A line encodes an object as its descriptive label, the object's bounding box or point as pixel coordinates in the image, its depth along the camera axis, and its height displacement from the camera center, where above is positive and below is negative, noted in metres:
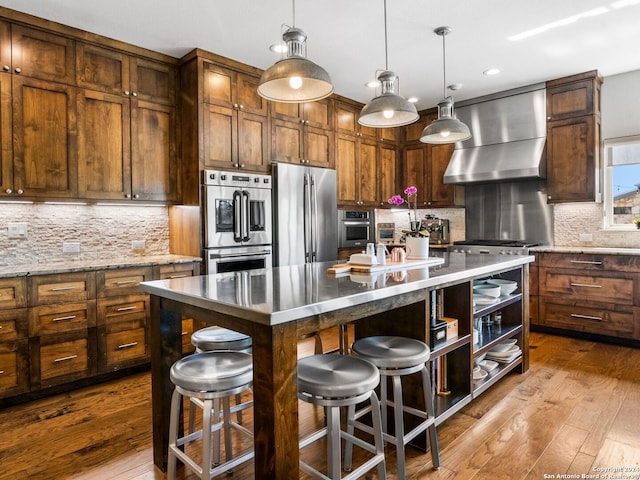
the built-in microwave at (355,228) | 4.96 +0.07
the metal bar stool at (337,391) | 1.42 -0.56
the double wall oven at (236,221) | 3.57 +0.14
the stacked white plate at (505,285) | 2.95 -0.40
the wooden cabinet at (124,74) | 3.24 +1.40
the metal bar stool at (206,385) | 1.50 -0.57
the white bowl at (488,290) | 2.76 -0.41
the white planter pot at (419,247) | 2.75 -0.10
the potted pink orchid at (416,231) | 2.77 +0.01
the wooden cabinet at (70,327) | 2.64 -0.64
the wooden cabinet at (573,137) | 4.26 +1.01
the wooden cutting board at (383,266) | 2.21 -0.19
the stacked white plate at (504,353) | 2.95 -0.90
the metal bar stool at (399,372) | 1.75 -0.62
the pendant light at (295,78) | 1.87 +0.79
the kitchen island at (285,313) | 1.29 -0.31
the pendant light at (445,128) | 2.94 +0.76
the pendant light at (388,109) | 2.41 +0.77
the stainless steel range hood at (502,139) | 4.57 +1.11
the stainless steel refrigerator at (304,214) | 4.11 +0.22
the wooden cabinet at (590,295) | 3.76 -0.64
